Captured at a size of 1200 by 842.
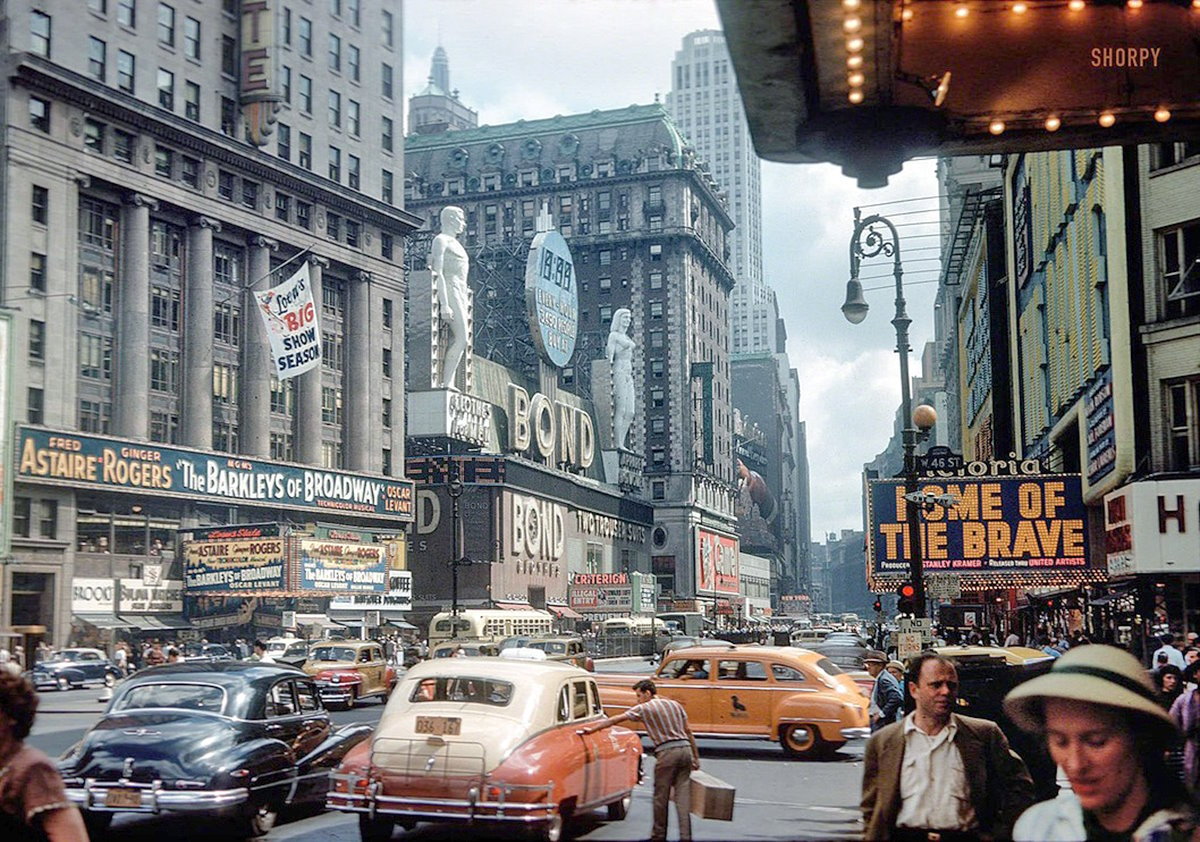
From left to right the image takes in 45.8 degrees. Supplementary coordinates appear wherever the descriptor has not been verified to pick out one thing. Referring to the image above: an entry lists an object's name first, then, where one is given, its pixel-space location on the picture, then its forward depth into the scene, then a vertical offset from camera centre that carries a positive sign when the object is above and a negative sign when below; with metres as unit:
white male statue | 93.81 +19.74
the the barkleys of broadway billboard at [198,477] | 61.03 +5.71
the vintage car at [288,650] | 40.33 -1.86
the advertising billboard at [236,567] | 61.81 +1.15
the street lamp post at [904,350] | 25.83 +4.62
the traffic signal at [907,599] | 26.44 -0.23
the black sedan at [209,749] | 14.03 -1.64
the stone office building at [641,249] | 145.88 +35.62
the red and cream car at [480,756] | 13.19 -1.59
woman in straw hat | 3.90 -0.45
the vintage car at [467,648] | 37.94 -1.57
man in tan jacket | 6.55 -0.89
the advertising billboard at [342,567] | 62.03 +1.10
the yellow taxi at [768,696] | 24.31 -1.88
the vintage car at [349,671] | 34.78 -2.00
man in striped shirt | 13.38 -1.52
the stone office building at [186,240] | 61.47 +17.92
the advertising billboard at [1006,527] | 37.12 +1.54
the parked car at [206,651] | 53.81 -2.24
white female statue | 132.75 +19.80
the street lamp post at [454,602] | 57.06 -0.48
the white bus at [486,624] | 57.16 -1.46
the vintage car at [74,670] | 50.12 -2.73
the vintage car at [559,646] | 38.72 -1.56
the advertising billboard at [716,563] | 146.62 +2.77
